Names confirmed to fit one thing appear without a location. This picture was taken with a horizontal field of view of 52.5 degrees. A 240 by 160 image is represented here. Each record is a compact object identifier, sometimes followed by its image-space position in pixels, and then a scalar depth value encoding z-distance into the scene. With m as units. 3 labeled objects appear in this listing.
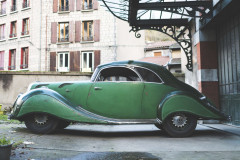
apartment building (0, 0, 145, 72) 22.30
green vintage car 5.11
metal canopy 6.73
